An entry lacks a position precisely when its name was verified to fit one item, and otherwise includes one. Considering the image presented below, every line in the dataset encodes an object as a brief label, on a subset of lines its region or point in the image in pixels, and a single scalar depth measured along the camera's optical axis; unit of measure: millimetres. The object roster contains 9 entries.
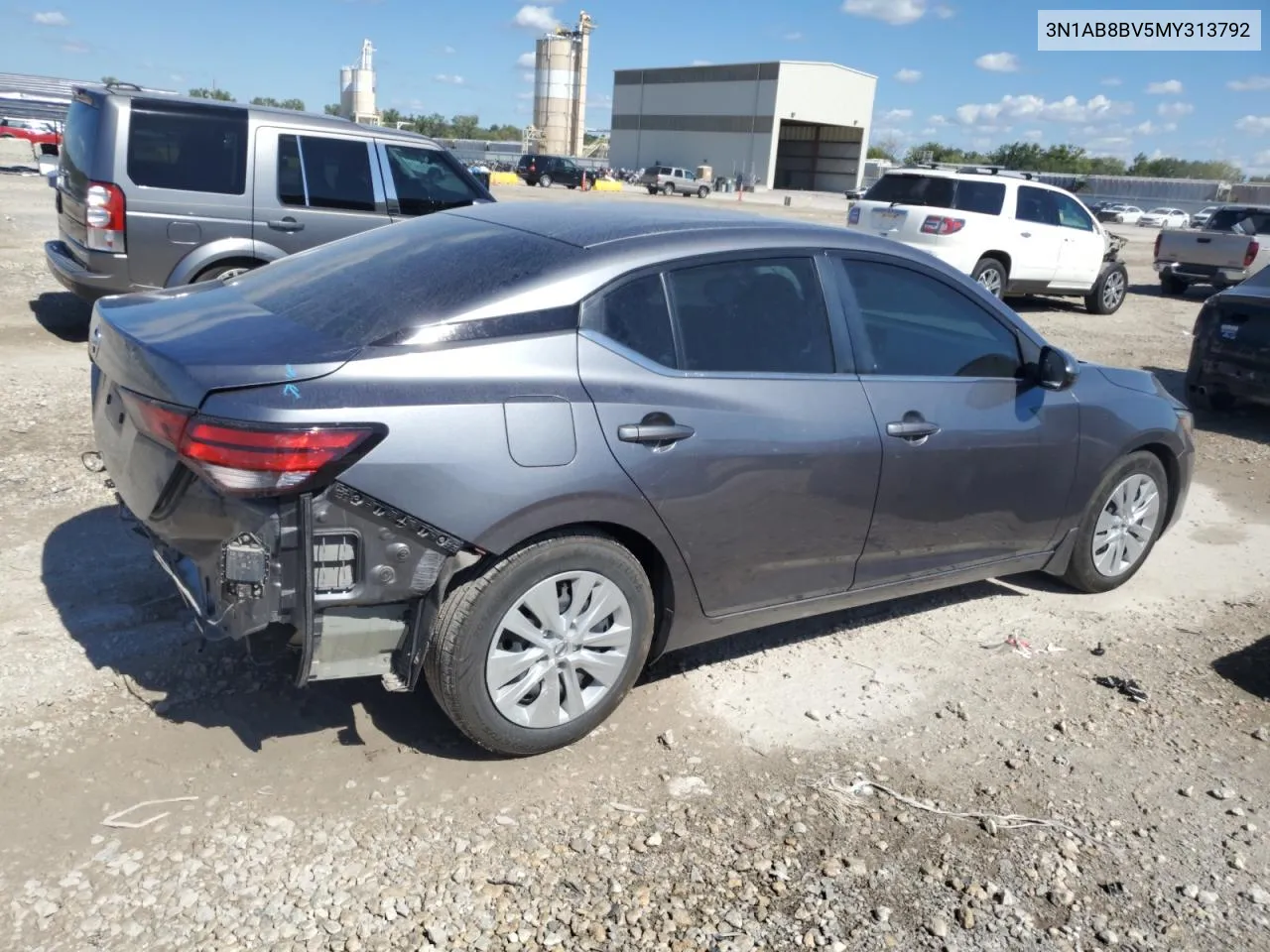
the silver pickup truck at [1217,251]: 17875
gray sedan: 2932
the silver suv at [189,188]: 7637
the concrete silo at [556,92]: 98812
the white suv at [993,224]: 13617
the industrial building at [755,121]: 78188
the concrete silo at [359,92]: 103562
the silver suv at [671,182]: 56625
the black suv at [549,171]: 52656
